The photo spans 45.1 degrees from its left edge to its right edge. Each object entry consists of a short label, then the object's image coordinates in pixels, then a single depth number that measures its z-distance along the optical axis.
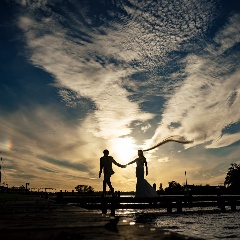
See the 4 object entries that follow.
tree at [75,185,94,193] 126.70
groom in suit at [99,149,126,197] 15.23
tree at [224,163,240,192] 95.67
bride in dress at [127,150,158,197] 17.44
